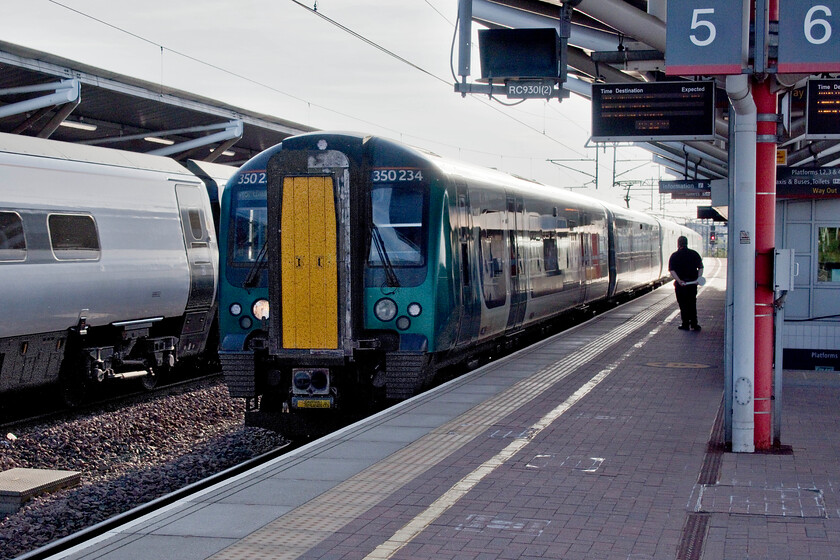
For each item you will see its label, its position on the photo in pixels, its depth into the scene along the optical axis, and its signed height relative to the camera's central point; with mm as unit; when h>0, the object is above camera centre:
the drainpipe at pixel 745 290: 8031 -352
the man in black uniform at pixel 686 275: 18516 -531
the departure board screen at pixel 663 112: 9625 +1294
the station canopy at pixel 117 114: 18438 +3049
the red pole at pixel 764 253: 8148 -63
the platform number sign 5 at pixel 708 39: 7633 +1542
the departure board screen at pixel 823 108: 10859 +1466
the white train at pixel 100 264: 11656 -174
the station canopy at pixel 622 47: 13086 +2909
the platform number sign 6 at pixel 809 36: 7570 +1556
